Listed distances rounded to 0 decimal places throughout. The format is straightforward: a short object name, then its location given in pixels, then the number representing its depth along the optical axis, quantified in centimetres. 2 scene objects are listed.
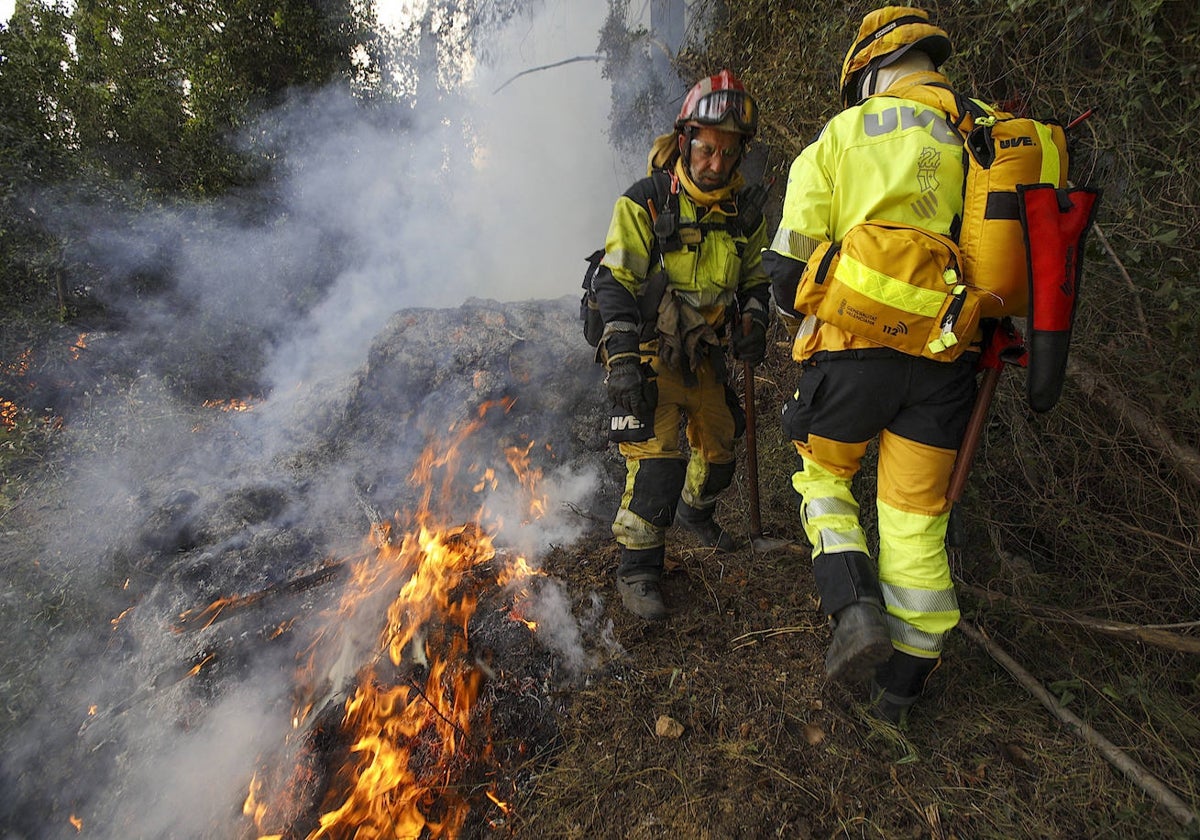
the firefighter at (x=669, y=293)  282
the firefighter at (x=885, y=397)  202
